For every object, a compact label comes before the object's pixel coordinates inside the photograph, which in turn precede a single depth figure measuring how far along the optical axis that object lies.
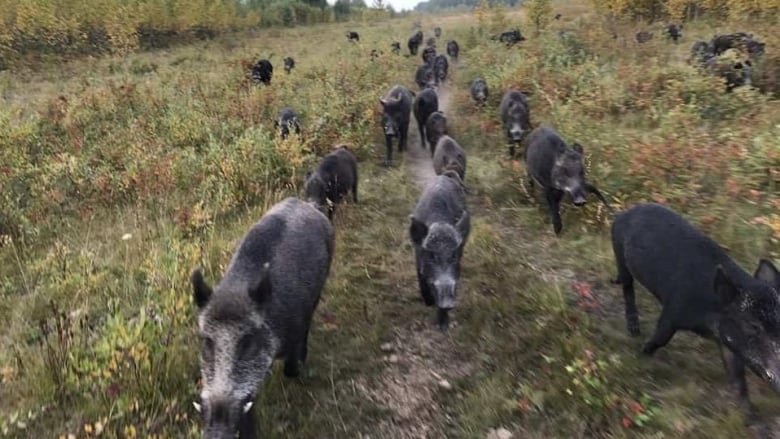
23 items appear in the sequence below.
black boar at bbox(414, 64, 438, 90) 21.40
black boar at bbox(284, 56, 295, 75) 26.91
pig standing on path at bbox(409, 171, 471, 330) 6.05
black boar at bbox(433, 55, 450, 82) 23.40
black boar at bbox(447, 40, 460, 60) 31.70
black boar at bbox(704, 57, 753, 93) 13.22
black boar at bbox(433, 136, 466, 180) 10.46
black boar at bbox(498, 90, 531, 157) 12.52
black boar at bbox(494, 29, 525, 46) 27.93
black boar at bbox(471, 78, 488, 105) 16.84
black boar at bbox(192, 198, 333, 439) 3.74
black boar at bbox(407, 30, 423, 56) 34.97
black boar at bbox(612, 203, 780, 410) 4.23
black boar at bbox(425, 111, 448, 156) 13.70
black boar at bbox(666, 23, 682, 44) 22.67
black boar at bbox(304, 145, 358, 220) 9.09
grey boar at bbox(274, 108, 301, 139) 12.66
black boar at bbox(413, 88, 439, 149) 15.34
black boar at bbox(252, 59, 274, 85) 19.45
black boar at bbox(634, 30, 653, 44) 22.10
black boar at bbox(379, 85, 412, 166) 13.68
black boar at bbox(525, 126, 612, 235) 8.71
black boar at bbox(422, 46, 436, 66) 27.30
